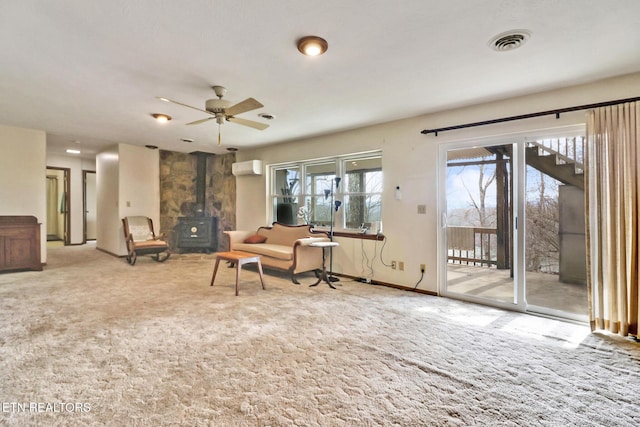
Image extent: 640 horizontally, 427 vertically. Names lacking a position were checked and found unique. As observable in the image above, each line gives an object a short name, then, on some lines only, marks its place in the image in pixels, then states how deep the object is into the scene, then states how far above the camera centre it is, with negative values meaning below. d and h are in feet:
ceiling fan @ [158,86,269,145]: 9.46 +3.74
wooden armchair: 18.32 -1.33
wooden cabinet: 15.29 -1.22
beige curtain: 8.48 +0.01
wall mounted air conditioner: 20.30 +3.59
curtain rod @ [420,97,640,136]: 8.91 +3.57
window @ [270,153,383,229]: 15.81 +1.61
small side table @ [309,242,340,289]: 13.93 -2.53
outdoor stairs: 10.36 +1.87
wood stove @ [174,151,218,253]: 22.58 -0.47
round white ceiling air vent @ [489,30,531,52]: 6.92 +4.31
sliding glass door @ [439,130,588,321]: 10.54 +0.09
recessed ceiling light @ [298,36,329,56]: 7.23 +4.37
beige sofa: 14.60 -1.54
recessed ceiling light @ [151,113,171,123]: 13.41 +4.71
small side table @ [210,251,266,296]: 12.86 -1.75
